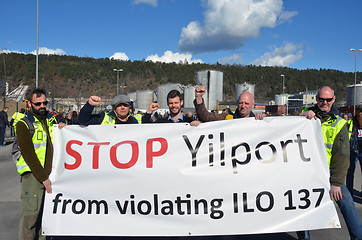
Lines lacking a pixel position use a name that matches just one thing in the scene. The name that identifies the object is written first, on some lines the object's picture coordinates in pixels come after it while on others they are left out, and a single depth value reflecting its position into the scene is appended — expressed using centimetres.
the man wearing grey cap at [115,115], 348
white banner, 300
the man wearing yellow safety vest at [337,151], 303
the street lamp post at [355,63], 3375
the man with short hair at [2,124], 1239
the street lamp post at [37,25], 1683
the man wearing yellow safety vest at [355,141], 566
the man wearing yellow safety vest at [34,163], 284
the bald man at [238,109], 361
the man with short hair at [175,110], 369
